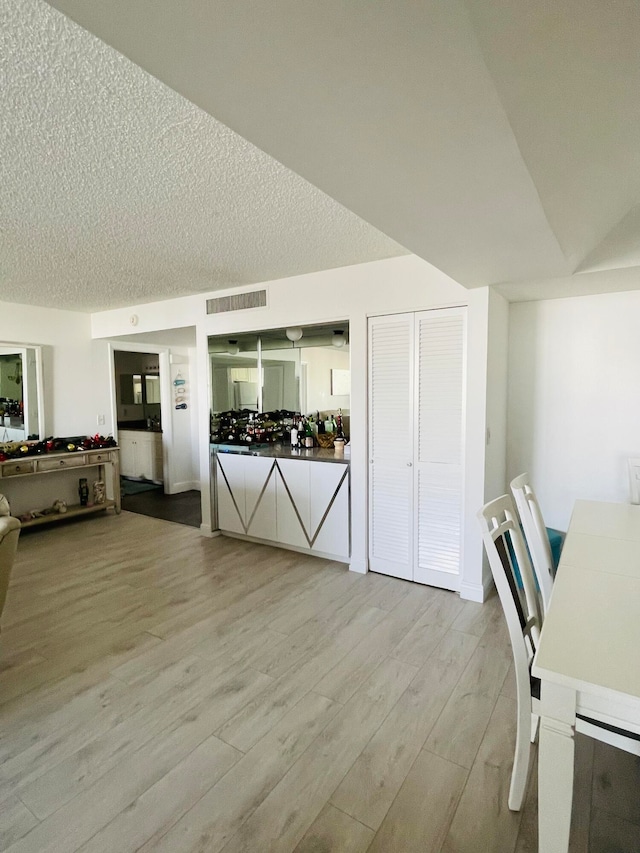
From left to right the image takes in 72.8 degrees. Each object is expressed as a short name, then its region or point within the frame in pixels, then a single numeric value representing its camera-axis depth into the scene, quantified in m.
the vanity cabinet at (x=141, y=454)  6.55
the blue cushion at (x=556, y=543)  3.09
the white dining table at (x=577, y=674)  1.01
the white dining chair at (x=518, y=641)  1.47
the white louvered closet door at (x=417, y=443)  3.01
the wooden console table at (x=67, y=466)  4.34
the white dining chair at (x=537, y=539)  1.98
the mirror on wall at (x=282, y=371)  4.14
